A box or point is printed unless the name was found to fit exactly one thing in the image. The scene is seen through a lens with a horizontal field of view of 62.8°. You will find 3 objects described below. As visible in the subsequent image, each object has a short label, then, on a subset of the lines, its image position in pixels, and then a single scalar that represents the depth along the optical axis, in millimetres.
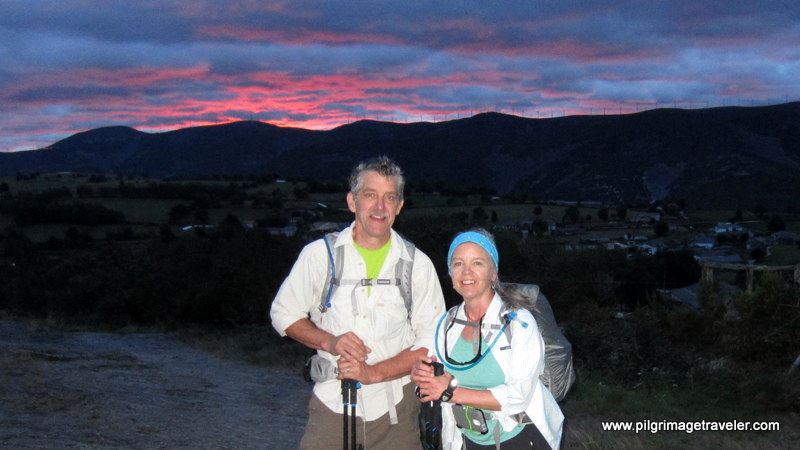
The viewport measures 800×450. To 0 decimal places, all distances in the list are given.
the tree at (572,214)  49219
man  2953
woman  2566
